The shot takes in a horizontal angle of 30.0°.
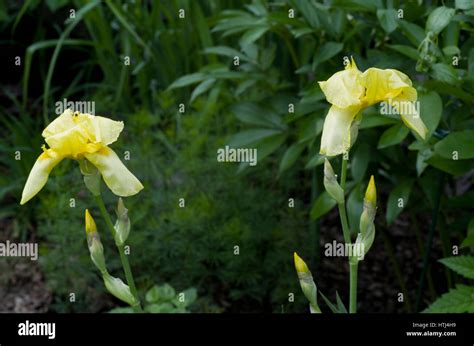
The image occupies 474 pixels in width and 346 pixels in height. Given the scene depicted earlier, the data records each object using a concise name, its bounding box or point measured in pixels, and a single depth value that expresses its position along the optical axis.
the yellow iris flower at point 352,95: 1.32
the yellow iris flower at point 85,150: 1.34
